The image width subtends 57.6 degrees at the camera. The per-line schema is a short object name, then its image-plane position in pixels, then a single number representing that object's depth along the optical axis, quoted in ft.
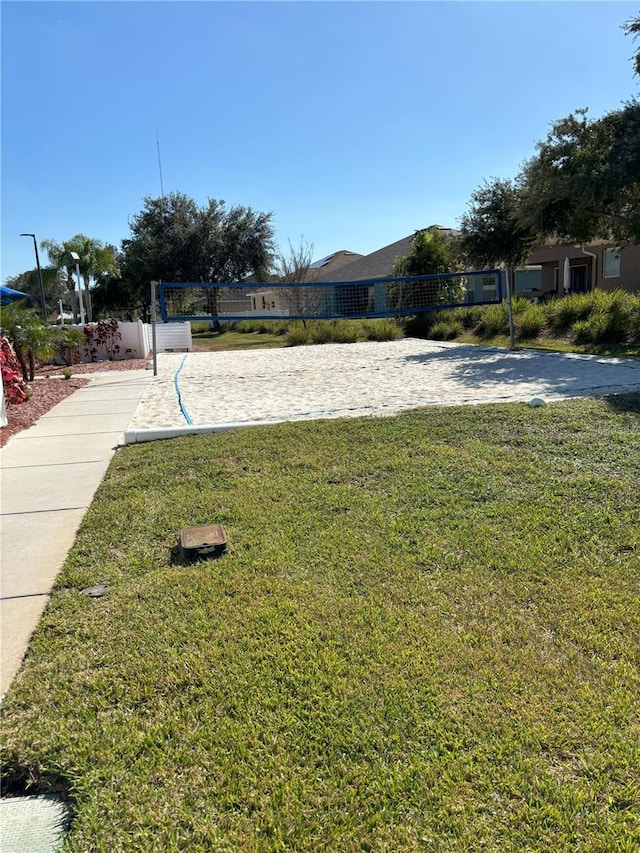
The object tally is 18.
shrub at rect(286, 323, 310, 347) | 70.79
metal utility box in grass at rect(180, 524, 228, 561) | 10.81
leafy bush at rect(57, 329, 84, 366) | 47.37
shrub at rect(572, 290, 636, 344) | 45.19
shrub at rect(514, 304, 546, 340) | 54.03
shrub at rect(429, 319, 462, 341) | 65.41
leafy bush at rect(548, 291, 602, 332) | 51.52
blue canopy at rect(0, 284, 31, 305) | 54.00
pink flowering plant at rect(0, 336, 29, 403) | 28.48
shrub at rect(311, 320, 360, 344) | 70.08
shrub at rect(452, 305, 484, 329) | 66.13
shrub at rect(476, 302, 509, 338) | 59.67
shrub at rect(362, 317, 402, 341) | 68.90
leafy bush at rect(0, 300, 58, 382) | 34.19
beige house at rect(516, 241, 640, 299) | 80.64
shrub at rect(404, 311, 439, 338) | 71.05
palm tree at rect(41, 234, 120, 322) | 111.96
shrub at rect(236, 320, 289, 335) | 96.32
